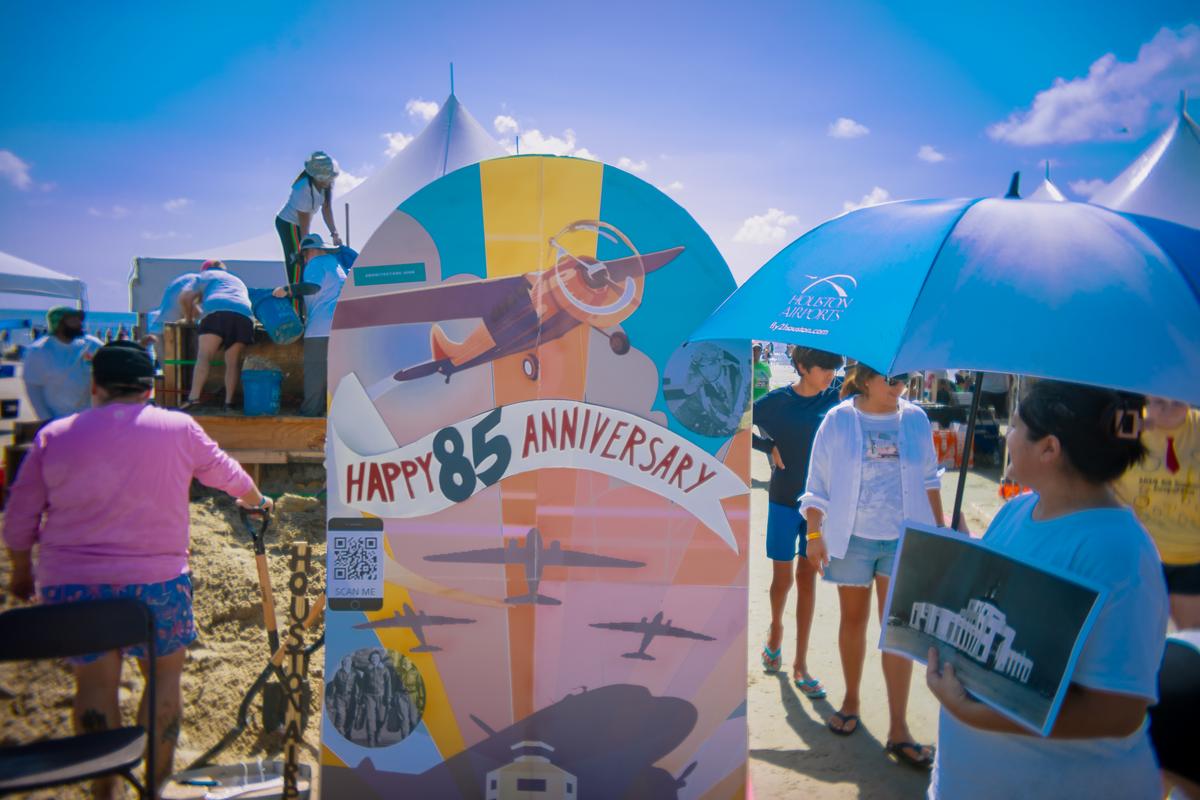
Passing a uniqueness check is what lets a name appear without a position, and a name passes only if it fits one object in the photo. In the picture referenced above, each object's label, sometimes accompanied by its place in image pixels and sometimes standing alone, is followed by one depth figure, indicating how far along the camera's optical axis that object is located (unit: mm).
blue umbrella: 1394
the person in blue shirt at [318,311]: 5363
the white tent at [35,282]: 18953
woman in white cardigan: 3178
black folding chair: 2186
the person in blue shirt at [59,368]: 5973
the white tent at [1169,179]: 7668
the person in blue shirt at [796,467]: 3861
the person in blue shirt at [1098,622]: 1338
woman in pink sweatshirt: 2498
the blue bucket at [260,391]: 5586
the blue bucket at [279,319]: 5766
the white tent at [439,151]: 9789
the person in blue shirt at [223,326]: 5691
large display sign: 2312
